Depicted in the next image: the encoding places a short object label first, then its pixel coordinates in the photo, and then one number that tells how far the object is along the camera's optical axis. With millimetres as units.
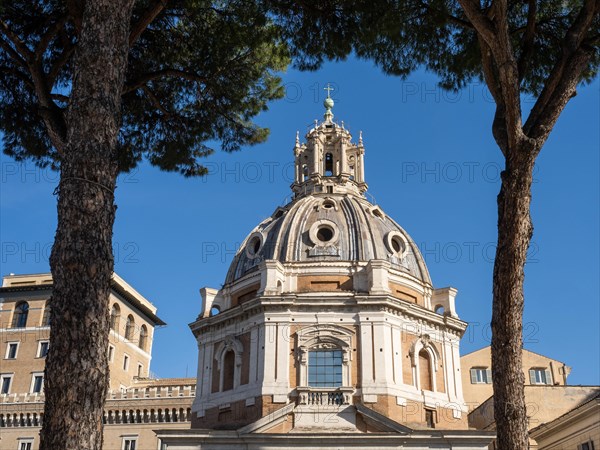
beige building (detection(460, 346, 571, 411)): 36562
